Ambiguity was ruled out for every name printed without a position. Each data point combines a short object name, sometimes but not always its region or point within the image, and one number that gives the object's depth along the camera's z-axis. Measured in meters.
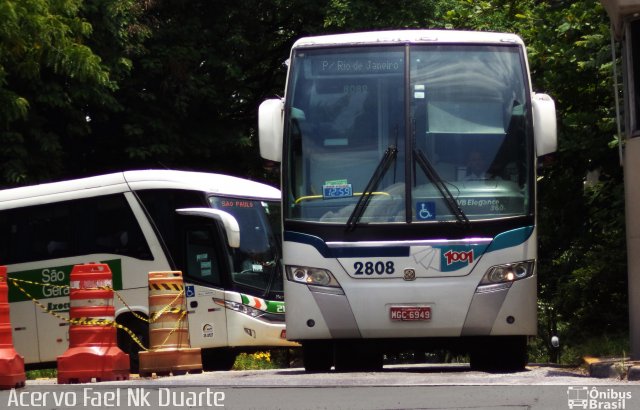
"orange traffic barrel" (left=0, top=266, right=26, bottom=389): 11.78
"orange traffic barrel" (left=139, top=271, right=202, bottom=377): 14.62
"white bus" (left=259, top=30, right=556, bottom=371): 12.82
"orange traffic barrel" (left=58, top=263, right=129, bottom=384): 13.05
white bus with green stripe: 19.81
